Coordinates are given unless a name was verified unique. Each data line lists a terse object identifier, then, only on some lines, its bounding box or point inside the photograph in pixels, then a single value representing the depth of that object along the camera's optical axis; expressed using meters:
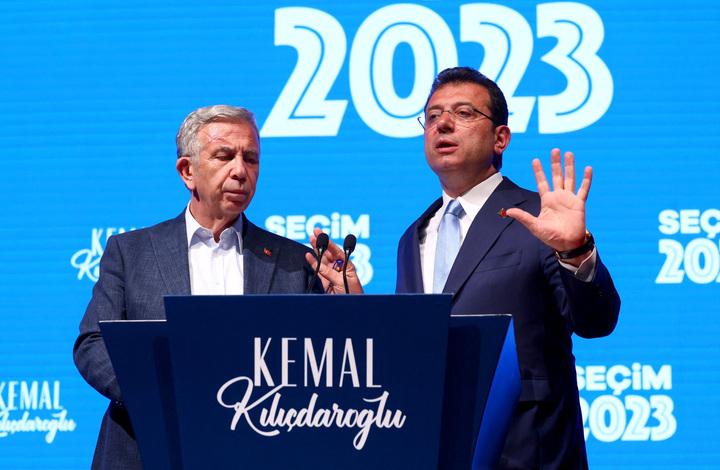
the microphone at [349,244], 4.22
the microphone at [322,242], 4.25
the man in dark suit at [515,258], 4.17
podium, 3.78
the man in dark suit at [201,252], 4.36
